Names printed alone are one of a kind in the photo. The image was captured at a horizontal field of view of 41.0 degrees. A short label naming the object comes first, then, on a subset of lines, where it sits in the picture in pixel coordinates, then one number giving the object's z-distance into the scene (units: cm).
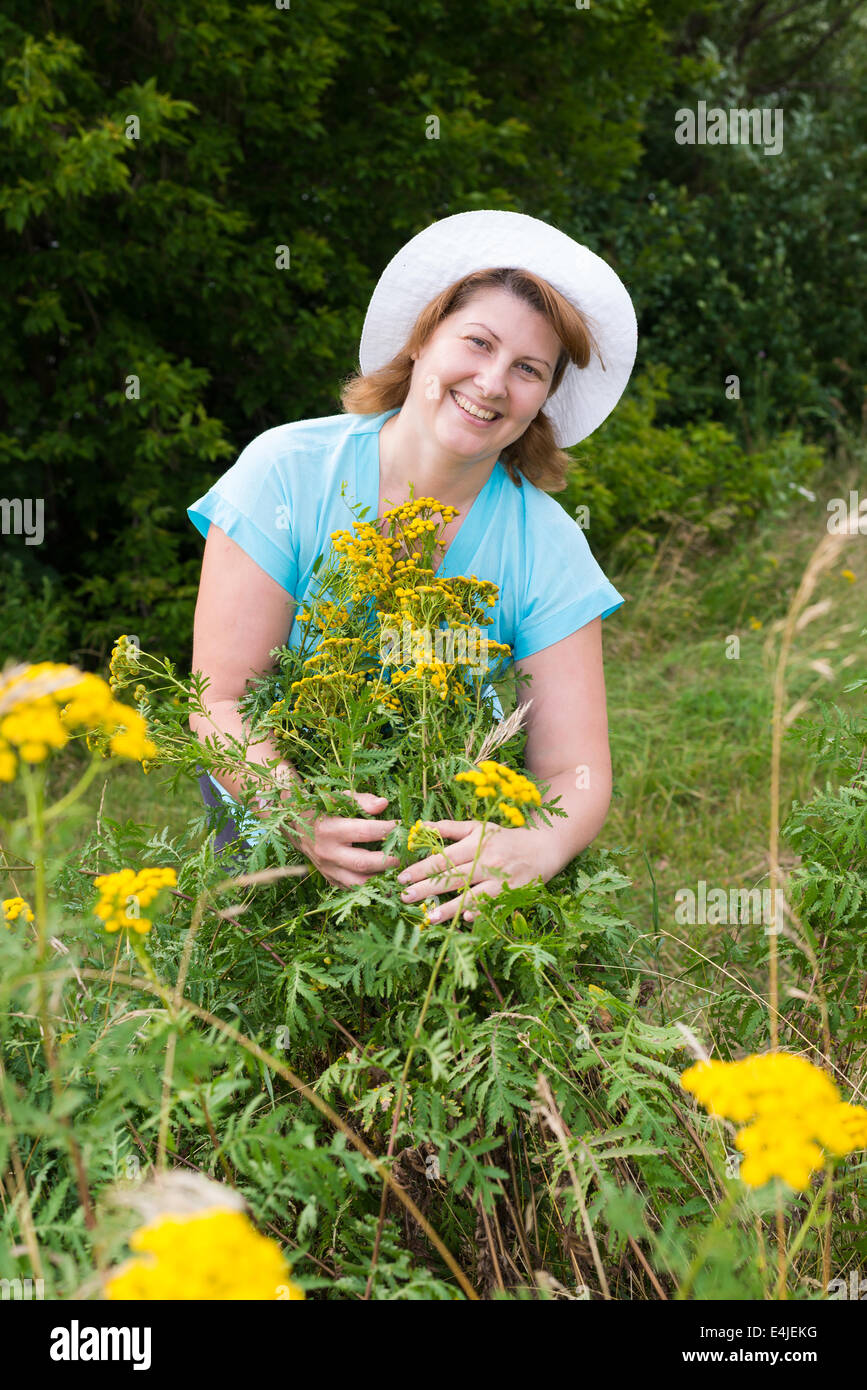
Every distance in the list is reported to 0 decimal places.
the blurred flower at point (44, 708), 105
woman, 242
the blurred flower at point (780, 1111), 97
